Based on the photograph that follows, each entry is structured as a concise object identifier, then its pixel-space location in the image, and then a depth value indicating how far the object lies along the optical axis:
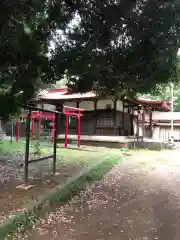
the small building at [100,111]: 10.51
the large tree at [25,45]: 2.81
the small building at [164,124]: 16.18
